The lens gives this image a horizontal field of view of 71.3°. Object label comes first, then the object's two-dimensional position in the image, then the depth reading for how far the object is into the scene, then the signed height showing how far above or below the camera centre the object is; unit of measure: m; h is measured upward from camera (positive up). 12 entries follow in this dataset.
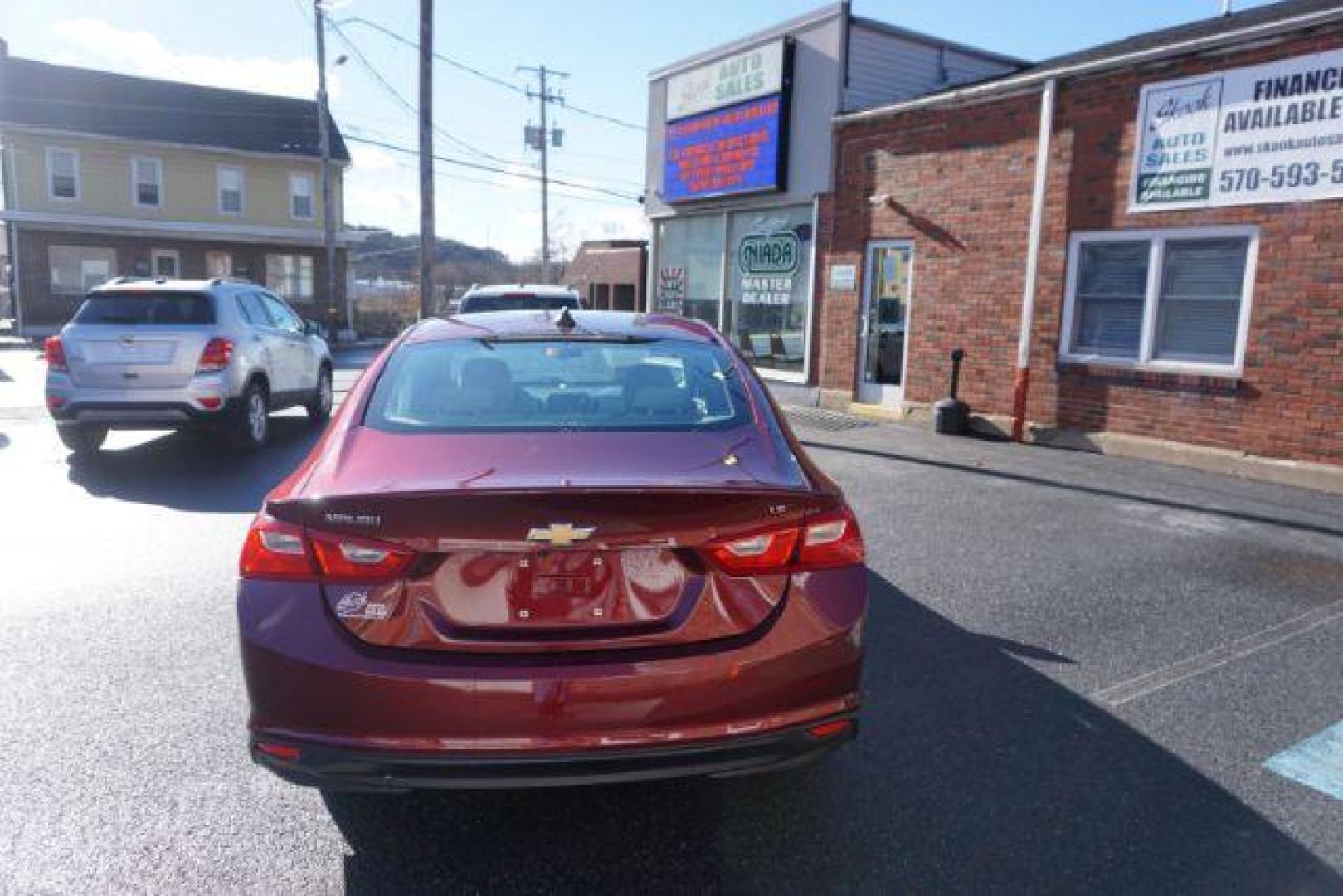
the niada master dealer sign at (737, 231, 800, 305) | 14.25 +0.72
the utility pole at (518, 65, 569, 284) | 38.88 +7.16
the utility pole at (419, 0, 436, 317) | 16.17 +2.55
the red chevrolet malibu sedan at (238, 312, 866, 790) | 2.37 -0.82
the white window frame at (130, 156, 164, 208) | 30.61 +3.78
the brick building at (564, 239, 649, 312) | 25.09 +0.96
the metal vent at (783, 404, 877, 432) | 12.05 -1.39
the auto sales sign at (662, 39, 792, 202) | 13.84 +2.91
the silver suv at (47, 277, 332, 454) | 8.55 -0.65
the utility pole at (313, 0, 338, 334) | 28.17 +4.77
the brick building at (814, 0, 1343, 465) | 8.38 +0.90
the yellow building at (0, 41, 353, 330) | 29.33 +3.46
